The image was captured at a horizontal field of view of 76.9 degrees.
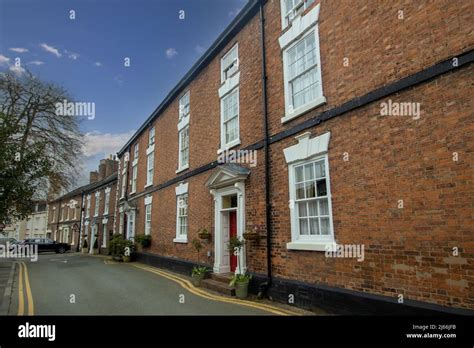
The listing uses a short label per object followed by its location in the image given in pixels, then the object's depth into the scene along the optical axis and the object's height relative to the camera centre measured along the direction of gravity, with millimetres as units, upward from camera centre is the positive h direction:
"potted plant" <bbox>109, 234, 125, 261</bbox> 17989 -1160
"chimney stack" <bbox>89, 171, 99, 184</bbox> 34594 +5962
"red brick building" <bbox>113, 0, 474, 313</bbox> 4641 +1461
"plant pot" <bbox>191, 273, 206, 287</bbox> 9570 -1659
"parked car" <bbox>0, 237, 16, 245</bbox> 38250 -1314
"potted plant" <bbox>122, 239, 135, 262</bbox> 17672 -1327
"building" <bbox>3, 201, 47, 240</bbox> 45562 +345
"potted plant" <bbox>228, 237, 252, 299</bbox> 7922 -1391
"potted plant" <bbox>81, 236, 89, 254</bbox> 27444 -1705
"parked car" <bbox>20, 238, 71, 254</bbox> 29188 -1543
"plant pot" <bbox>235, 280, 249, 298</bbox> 7913 -1660
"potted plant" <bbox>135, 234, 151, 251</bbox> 16125 -683
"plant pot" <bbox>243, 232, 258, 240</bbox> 8133 -285
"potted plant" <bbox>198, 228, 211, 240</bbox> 10367 -302
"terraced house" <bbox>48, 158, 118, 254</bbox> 25281 +1649
